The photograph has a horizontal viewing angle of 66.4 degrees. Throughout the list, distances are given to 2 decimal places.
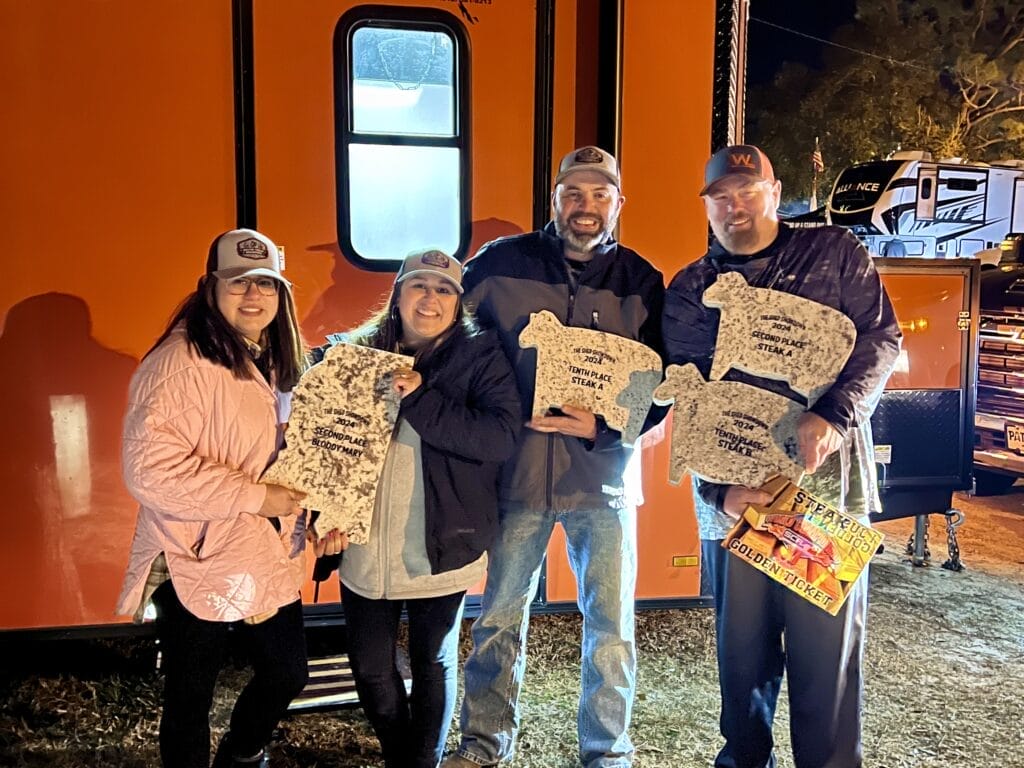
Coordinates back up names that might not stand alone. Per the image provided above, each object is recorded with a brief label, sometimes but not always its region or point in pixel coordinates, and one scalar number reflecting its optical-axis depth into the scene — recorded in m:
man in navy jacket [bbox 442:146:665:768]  2.67
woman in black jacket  2.32
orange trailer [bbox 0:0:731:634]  3.14
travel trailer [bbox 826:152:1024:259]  7.95
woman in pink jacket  2.12
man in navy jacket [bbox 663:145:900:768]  2.34
